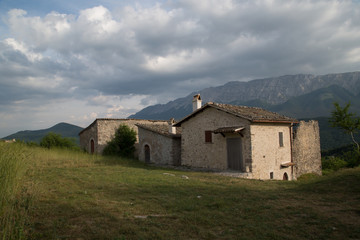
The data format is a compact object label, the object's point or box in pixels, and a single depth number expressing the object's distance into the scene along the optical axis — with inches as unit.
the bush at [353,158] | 706.3
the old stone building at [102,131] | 984.3
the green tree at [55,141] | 1072.2
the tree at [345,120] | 755.0
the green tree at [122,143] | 973.8
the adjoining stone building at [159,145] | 781.3
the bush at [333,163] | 802.3
